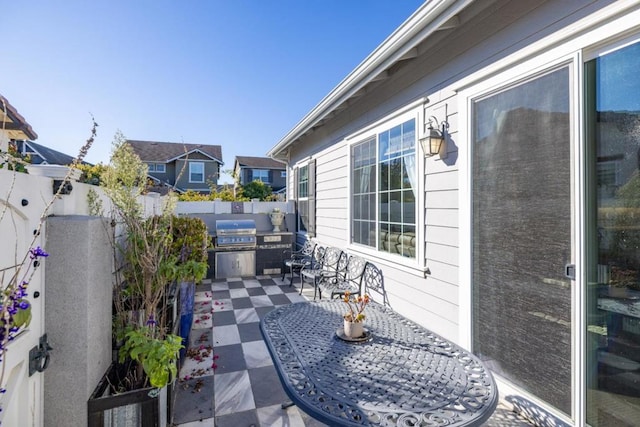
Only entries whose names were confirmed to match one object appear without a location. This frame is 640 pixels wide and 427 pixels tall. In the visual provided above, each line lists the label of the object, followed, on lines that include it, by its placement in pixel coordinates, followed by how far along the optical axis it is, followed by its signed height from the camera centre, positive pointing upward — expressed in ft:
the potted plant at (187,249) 10.70 -1.29
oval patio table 4.03 -2.74
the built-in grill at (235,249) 20.42 -2.48
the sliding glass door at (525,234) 5.96 -0.51
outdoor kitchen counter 21.28 -2.64
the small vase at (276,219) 23.66 -0.43
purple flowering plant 2.94 -0.85
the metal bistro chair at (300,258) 19.01 -3.13
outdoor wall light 8.88 +2.23
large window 10.69 +0.95
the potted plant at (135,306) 5.42 -2.30
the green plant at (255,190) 54.09 +4.44
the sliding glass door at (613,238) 4.95 -0.46
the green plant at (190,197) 26.55 +1.56
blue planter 10.73 -3.67
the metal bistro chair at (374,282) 12.26 -3.03
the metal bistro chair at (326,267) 15.30 -3.13
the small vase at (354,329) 6.35 -2.51
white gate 3.99 -1.09
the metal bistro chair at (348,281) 13.67 -3.39
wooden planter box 5.17 -3.50
